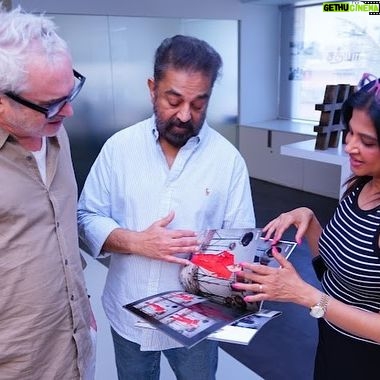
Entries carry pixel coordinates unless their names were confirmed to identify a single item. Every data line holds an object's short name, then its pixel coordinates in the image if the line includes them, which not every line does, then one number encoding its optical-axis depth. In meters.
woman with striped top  1.05
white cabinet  4.88
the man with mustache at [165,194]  1.15
